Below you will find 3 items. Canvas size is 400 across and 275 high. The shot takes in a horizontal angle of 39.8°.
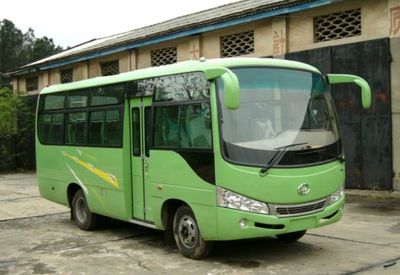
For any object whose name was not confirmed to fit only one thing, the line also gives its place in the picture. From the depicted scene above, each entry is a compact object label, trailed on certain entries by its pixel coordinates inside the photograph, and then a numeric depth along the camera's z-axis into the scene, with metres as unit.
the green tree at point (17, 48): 53.94
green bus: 6.16
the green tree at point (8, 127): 23.89
